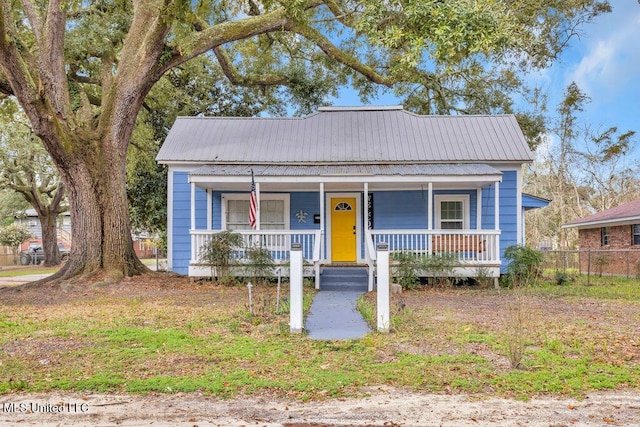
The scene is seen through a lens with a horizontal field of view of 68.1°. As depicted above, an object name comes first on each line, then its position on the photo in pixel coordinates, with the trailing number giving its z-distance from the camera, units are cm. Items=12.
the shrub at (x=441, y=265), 1151
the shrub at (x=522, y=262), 1201
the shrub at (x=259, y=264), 1153
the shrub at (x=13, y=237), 2958
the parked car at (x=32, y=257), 2834
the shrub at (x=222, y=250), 1163
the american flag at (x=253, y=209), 1138
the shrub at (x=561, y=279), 1302
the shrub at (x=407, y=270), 1141
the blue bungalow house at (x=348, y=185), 1317
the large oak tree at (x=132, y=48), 1000
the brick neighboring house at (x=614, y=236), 1883
